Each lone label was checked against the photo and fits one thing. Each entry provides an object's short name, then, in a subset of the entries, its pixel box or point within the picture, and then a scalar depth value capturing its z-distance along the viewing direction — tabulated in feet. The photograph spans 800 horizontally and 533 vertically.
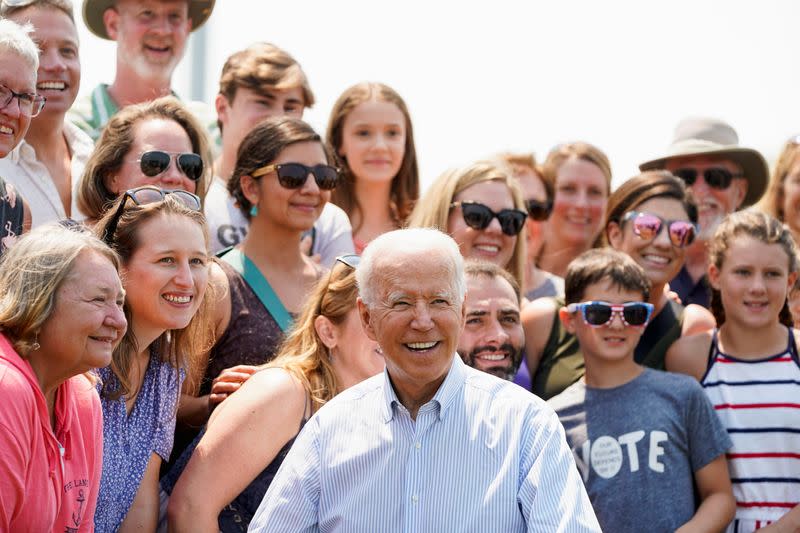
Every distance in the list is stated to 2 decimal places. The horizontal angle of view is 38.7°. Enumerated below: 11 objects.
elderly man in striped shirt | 11.18
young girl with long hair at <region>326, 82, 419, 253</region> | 21.71
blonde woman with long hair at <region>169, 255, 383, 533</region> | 14.15
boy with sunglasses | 16.42
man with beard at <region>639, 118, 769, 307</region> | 23.85
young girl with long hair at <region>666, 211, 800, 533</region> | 16.99
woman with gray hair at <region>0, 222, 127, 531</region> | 11.12
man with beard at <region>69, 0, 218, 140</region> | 21.91
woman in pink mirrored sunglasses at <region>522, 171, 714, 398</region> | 18.86
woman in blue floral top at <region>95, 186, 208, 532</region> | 13.99
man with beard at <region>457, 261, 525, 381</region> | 17.30
